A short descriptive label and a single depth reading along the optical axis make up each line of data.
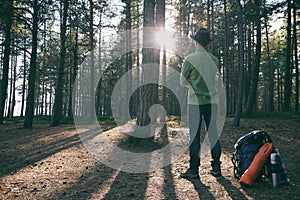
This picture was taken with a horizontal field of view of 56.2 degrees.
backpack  4.47
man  4.81
